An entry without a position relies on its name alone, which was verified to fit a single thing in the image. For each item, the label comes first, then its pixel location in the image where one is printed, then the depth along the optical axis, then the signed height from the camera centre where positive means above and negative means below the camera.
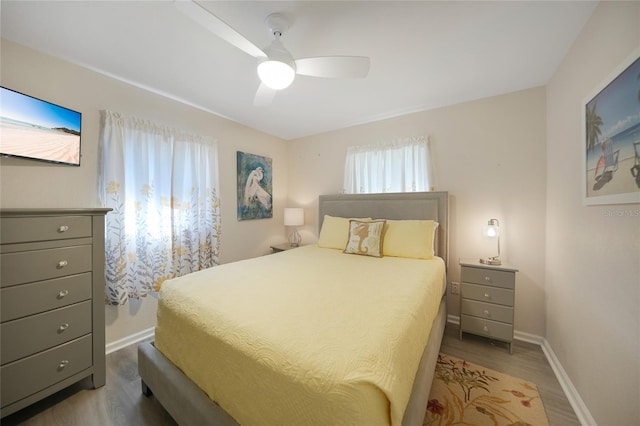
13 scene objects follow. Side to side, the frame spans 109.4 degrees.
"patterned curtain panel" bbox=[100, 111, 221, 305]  1.99 +0.08
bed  0.74 -0.54
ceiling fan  1.37 +0.96
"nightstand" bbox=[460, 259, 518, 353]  2.00 -0.81
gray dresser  1.31 -0.58
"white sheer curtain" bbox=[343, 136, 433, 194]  2.73 +0.58
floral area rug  1.38 -1.26
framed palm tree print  1.03 +0.38
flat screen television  1.52 +0.60
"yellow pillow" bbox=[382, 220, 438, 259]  2.29 -0.28
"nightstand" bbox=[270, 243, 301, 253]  3.41 -0.54
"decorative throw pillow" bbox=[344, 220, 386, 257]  2.39 -0.29
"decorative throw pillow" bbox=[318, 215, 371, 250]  2.77 -0.27
